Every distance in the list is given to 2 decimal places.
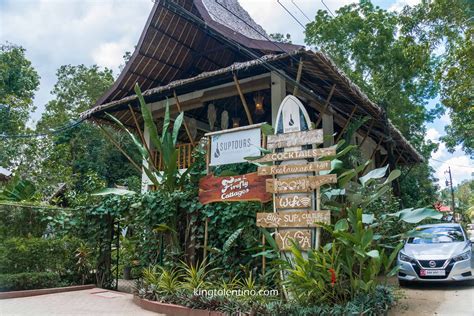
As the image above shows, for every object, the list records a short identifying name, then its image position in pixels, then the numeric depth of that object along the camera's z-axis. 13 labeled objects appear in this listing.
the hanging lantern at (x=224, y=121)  9.31
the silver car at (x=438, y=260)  6.32
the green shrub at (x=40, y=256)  6.56
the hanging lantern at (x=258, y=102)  8.97
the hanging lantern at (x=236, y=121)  10.20
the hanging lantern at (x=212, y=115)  9.31
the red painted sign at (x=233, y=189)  5.14
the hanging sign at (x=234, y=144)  5.63
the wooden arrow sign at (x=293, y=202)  4.59
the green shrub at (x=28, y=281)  6.30
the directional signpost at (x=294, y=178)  4.49
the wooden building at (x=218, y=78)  7.21
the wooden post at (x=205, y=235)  5.51
